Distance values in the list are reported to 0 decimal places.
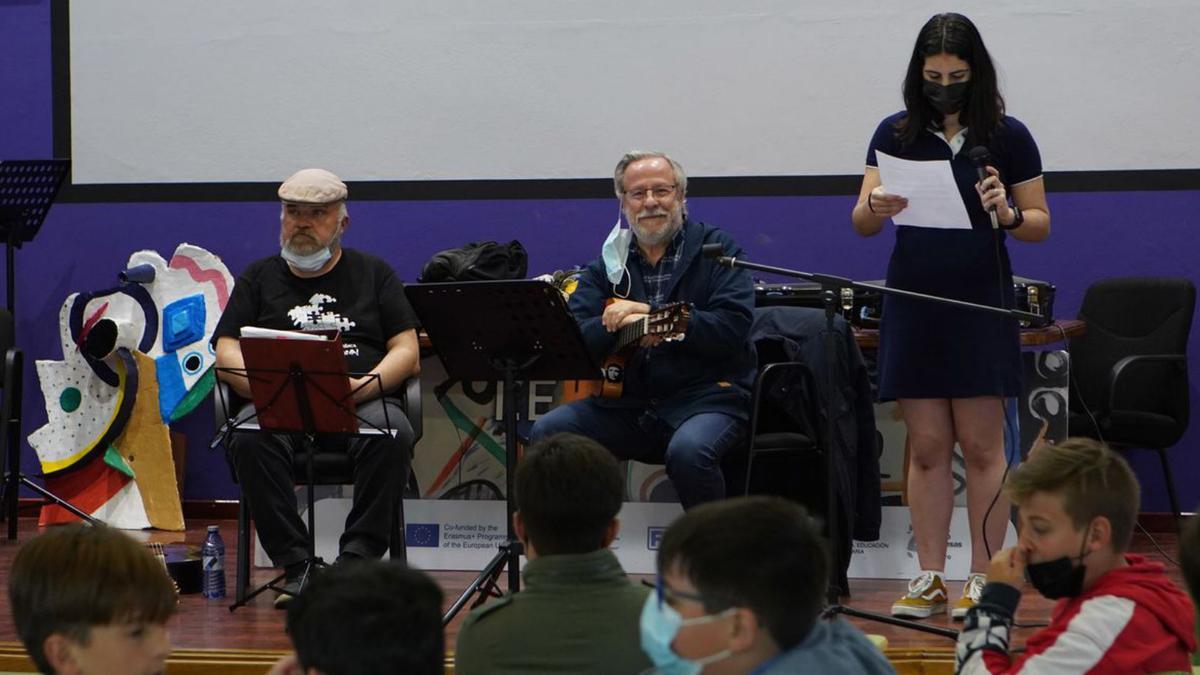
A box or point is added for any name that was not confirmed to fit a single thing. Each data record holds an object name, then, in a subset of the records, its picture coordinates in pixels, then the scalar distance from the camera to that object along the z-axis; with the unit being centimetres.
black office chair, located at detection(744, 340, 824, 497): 900
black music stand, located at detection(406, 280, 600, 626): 809
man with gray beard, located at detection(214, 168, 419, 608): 908
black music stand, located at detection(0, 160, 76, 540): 1165
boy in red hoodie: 464
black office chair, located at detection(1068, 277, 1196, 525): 1053
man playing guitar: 887
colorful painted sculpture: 1239
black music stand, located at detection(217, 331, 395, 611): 828
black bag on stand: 1049
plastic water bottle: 943
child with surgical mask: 360
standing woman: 804
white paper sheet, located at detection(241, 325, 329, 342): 823
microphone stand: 743
